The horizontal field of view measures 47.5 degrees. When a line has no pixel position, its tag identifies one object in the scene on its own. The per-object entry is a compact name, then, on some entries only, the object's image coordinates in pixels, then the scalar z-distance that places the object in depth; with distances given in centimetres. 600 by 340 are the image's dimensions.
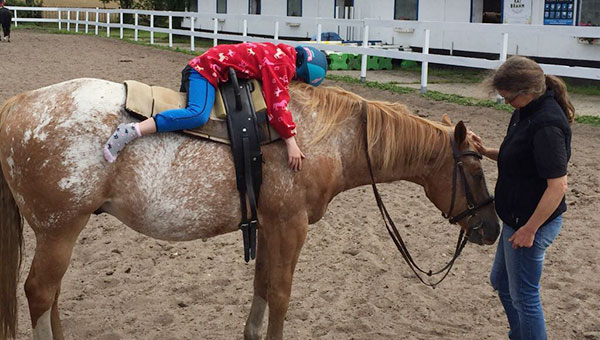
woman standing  315
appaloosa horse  344
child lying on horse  342
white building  1370
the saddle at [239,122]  356
